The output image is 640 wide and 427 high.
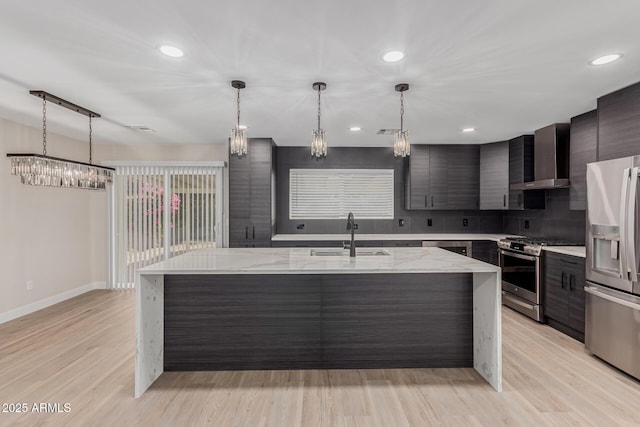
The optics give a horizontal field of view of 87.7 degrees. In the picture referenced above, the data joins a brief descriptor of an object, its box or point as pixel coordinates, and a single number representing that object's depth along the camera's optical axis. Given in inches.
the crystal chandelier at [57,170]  122.0
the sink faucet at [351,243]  119.2
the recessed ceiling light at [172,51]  84.0
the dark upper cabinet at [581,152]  138.3
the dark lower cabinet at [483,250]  195.2
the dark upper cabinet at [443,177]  210.5
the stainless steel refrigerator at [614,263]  100.1
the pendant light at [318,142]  106.4
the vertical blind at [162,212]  211.5
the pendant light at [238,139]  104.6
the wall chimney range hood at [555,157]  157.9
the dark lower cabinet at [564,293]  132.0
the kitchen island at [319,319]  107.7
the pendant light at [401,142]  107.3
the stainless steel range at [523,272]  153.6
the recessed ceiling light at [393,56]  87.0
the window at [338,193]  217.2
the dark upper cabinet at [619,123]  108.2
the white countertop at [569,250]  134.2
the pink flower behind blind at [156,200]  211.2
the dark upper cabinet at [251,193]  189.6
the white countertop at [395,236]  196.4
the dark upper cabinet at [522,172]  182.7
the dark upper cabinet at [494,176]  196.9
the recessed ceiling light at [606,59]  89.0
